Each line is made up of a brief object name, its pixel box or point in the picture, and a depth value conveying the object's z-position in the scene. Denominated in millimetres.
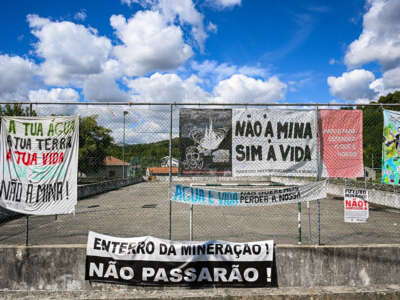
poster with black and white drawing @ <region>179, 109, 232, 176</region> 5094
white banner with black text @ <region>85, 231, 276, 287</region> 4418
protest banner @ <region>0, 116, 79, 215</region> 4887
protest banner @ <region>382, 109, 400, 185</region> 5578
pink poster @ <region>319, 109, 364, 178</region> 5273
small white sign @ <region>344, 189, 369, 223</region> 5137
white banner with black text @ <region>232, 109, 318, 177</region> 5164
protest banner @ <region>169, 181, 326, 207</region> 4898
